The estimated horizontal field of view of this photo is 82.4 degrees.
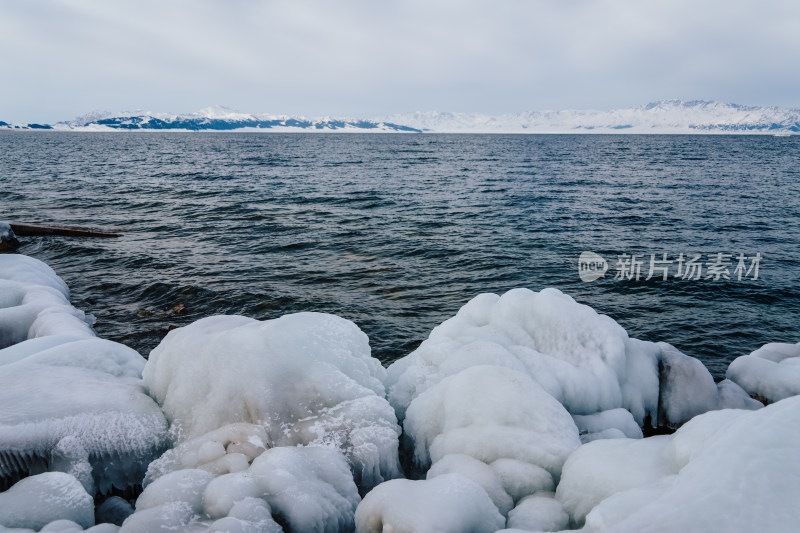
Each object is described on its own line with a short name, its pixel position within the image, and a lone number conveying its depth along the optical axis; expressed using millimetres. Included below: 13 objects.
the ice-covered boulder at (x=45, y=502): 3969
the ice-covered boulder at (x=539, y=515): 4281
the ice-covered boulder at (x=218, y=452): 4859
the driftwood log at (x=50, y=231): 19359
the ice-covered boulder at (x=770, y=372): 7570
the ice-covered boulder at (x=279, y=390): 5477
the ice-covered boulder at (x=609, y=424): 6305
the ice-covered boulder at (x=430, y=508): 3805
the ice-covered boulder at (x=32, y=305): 8414
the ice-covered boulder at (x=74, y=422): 4781
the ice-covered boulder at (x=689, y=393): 7270
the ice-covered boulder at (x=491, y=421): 5250
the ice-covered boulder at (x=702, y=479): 3014
